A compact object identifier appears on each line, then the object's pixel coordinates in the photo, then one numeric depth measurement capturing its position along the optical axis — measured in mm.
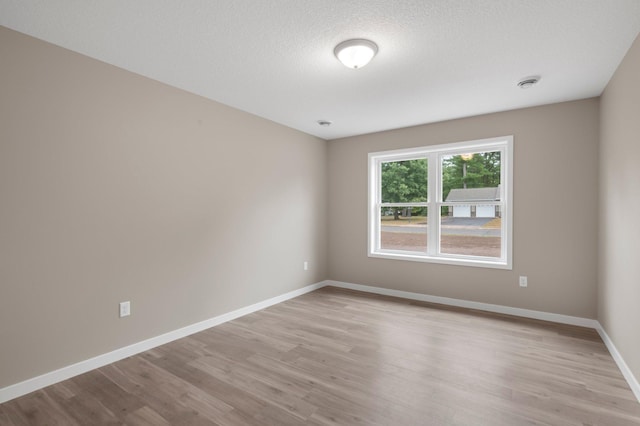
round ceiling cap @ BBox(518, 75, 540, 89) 2895
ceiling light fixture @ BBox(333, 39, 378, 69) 2289
